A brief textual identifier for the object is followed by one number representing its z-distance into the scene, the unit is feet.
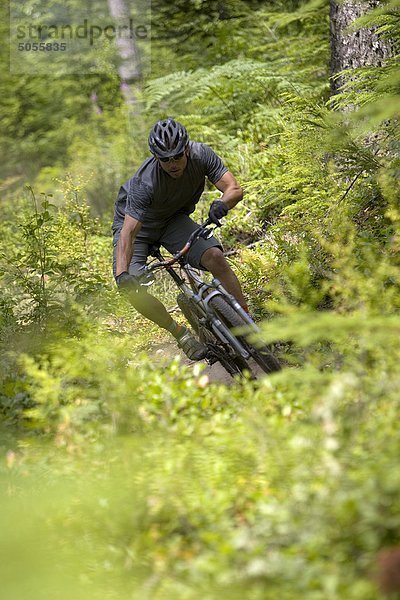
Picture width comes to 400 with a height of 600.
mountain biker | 43.45
